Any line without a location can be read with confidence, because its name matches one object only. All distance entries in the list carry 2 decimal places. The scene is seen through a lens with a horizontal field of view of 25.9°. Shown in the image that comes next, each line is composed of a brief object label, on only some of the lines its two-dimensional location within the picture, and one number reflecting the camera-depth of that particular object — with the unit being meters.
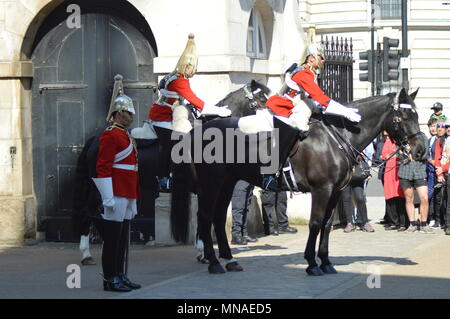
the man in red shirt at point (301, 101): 11.91
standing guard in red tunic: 10.41
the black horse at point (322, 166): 11.84
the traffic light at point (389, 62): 21.34
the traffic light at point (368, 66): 22.22
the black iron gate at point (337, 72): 17.58
